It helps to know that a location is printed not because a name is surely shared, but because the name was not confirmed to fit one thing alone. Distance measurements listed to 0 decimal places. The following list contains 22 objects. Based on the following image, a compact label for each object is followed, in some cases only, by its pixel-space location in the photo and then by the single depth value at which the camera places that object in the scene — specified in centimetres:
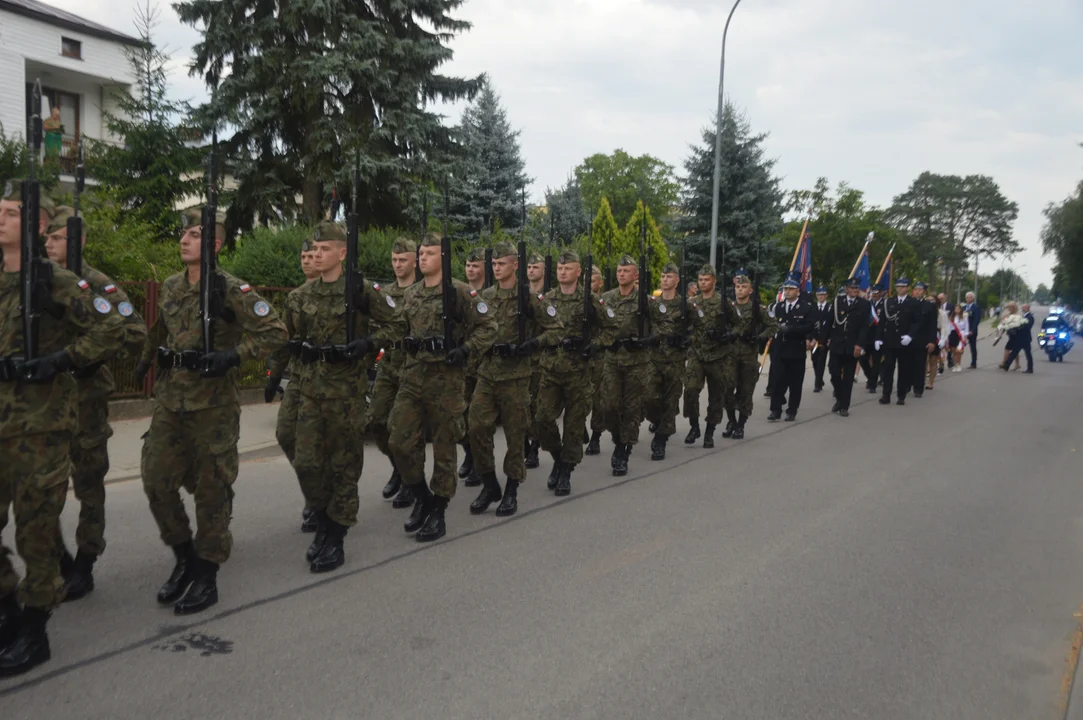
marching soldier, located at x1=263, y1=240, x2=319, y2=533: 561
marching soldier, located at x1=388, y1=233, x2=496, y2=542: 597
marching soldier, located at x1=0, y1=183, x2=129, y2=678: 387
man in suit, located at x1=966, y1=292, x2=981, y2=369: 2214
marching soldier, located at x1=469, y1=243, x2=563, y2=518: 669
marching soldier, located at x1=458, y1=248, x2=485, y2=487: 754
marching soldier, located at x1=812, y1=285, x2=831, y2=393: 1507
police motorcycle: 2705
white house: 2778
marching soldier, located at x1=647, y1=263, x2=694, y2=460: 904
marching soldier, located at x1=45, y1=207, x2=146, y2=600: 468
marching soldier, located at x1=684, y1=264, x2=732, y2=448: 1016
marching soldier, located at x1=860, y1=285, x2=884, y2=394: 1627
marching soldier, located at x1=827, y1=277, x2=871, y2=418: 1355
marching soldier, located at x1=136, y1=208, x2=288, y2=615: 453
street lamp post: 2036
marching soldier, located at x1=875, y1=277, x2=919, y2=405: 1505
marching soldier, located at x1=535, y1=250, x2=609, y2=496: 755
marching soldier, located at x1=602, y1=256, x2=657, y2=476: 849
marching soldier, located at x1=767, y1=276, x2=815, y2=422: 1223
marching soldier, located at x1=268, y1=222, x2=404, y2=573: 530
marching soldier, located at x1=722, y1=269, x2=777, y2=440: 1058
